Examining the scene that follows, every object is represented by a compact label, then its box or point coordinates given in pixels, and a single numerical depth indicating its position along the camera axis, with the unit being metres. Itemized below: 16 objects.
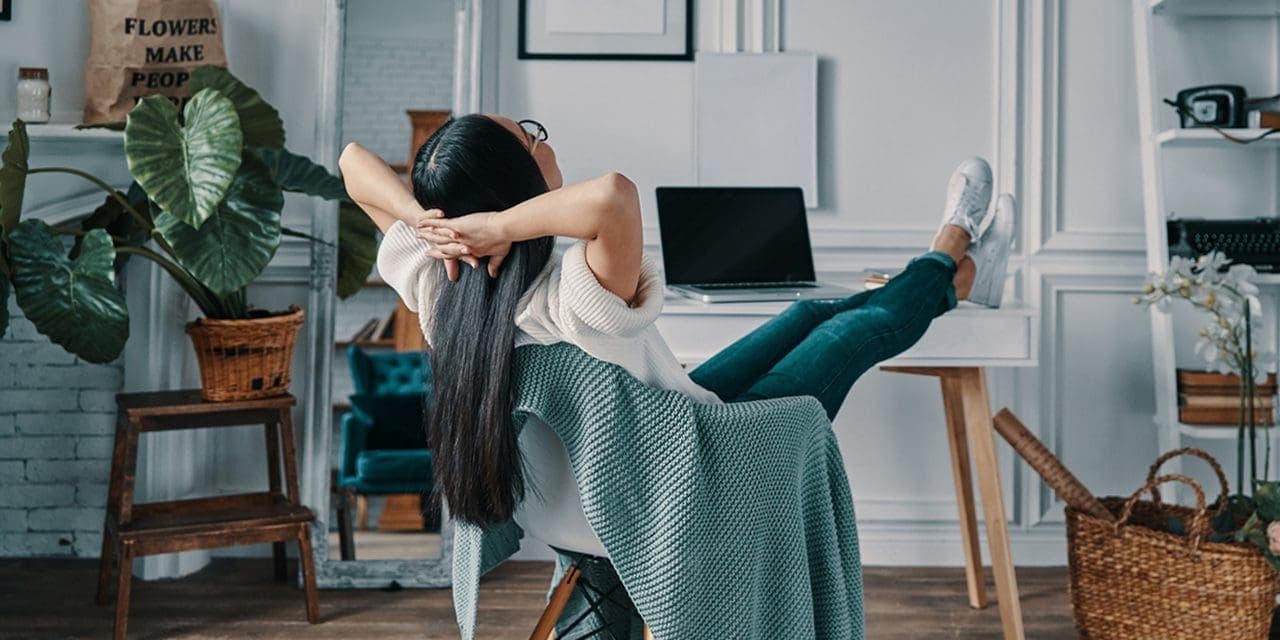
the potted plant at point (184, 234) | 2.37
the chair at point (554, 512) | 1.44
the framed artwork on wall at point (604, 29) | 3.02
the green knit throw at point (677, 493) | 1.33
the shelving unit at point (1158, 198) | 2.79
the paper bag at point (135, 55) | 2.86
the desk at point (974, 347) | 2.39
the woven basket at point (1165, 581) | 2.22
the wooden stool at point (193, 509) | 2.51
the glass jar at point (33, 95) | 2.81
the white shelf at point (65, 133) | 2.78
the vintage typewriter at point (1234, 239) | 2.80
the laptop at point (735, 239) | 2.73
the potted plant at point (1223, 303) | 2.45
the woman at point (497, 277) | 1.28
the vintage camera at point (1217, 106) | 2.82
